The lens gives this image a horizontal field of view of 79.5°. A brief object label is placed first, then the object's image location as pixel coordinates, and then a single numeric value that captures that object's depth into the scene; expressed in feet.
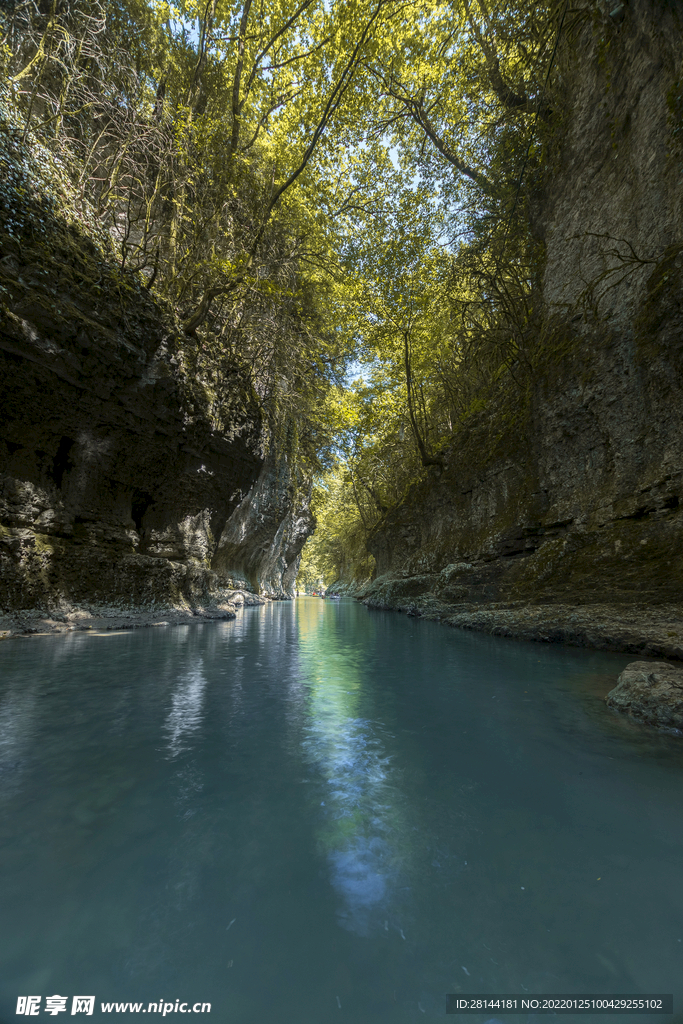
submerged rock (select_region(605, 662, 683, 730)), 8.78
